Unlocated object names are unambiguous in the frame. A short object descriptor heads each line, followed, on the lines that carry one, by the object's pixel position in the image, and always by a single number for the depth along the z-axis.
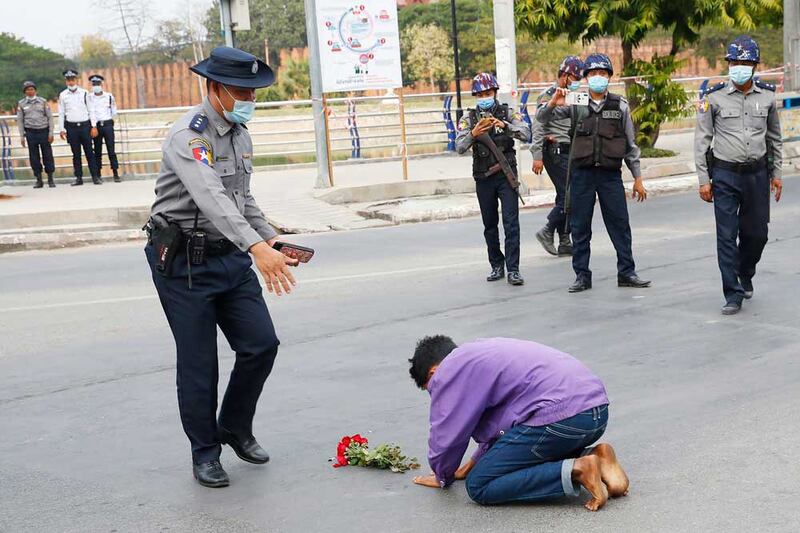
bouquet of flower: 5.62
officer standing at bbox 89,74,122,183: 20.53
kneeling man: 4.89
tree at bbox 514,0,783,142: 20.77
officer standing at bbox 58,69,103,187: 20.05
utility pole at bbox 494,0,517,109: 17.25
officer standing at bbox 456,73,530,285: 10.45
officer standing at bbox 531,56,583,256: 11.45
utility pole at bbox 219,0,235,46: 16.97
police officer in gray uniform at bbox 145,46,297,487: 5.25
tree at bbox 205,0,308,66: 57.88
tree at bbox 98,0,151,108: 54.59
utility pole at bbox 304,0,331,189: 18.09
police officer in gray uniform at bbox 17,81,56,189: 19.92
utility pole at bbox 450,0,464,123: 25.46
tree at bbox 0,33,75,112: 48.19
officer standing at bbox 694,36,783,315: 8.70
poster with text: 17.89
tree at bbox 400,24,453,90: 48.94
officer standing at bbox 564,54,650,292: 9.82
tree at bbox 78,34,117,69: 57.95
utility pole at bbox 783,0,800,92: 21.05
